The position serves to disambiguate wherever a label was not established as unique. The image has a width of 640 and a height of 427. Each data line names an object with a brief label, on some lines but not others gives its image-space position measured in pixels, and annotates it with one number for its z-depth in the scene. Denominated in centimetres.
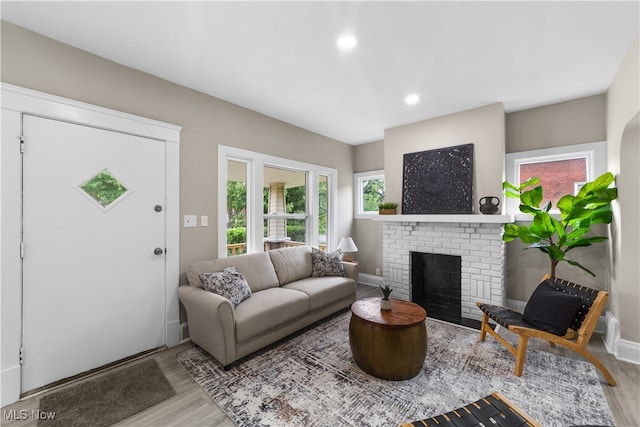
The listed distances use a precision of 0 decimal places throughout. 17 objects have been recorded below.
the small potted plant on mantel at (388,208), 413
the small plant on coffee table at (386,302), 246
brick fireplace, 335
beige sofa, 233
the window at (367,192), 511
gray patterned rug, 183
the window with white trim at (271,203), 341
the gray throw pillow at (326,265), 378
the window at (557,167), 319
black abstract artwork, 357
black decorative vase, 332
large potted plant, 268
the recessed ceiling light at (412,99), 316
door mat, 179
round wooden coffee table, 214
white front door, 208
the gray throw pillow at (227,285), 262
